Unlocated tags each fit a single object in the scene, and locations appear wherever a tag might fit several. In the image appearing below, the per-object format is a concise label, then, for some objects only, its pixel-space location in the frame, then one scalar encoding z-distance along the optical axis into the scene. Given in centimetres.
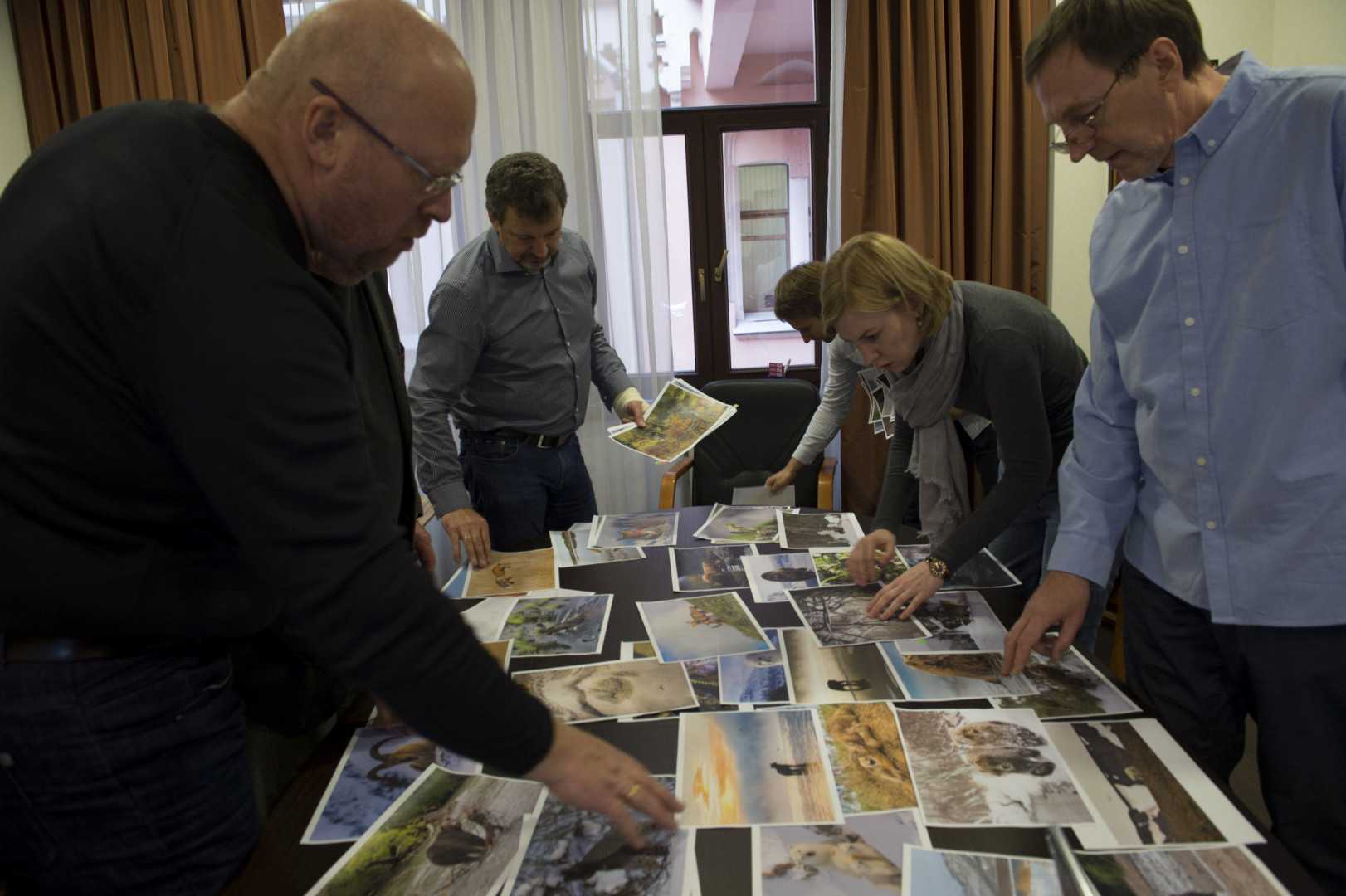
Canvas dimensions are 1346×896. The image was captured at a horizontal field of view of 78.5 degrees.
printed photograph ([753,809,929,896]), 84
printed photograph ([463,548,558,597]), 176
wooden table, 86
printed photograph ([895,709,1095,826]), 94
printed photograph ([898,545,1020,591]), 162
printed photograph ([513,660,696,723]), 121
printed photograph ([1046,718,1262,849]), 89
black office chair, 335
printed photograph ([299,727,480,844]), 98
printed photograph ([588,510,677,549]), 205
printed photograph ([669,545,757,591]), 172
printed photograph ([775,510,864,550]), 195
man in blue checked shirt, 221
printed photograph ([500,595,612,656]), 144
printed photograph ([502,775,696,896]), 85
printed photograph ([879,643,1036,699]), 121
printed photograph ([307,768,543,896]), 88
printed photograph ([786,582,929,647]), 141
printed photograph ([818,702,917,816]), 97
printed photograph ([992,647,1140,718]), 115
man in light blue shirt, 111
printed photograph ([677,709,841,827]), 95
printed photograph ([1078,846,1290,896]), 81
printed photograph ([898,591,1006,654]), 136
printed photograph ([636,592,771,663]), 138
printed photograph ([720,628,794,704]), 122
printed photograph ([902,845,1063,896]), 82
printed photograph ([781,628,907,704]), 121
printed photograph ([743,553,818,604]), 164
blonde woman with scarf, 158
